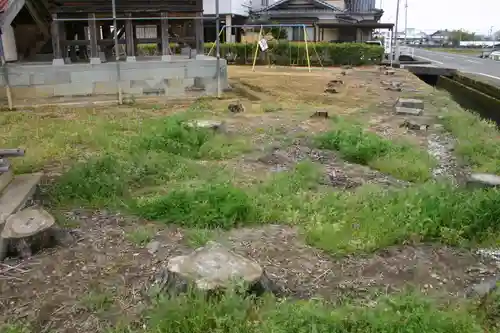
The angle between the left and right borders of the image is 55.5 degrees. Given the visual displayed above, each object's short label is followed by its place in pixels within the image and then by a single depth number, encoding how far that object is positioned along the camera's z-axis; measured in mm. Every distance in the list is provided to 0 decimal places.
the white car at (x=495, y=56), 41062
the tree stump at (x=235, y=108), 12234
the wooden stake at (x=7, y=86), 12156
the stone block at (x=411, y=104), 12648
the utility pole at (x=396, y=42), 31983
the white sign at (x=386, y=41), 42772
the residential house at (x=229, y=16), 32875
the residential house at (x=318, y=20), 33688
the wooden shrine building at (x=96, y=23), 13102
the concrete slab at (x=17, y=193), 5176
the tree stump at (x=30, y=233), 4492
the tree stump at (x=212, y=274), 3566
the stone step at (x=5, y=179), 5695
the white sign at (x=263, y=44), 23219
